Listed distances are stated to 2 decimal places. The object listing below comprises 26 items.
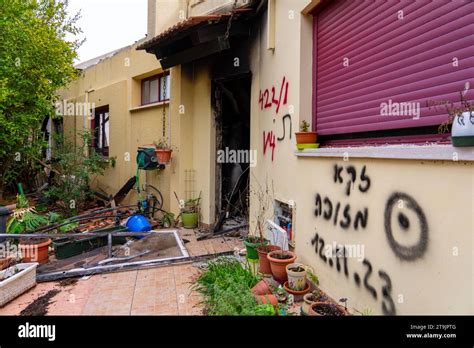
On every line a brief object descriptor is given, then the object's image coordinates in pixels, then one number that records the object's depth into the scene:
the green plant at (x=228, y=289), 3.00
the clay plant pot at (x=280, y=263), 3.73
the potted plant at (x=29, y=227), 4.87
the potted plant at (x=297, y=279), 3.48
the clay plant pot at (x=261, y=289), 3.51
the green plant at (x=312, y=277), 3.63
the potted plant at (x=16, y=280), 3.60
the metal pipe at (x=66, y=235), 4.71
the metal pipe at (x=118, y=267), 4.30
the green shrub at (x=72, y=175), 8.95
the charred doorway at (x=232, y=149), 7.04
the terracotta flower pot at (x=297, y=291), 3.45
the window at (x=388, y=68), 2.20
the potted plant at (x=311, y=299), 3.04
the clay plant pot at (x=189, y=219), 7.23
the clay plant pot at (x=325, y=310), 2.77
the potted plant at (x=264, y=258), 4.07
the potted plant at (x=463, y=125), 1.75
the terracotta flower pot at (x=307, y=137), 3.86
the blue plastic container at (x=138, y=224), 6.47
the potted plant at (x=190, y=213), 7.25
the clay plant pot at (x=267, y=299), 3.25
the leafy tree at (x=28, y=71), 7.14
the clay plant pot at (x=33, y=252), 4.86
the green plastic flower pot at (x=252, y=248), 4.35
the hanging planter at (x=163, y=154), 7.38
